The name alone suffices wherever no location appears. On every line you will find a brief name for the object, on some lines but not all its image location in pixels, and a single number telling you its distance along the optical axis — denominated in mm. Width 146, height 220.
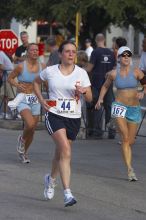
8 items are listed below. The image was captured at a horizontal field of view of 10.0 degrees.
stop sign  22281
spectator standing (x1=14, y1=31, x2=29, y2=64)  22516
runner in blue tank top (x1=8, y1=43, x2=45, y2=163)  12878
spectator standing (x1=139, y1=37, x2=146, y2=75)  17547
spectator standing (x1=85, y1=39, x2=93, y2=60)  30953
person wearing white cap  11391
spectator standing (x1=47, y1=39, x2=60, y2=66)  20688
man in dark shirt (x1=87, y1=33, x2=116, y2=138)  16188
